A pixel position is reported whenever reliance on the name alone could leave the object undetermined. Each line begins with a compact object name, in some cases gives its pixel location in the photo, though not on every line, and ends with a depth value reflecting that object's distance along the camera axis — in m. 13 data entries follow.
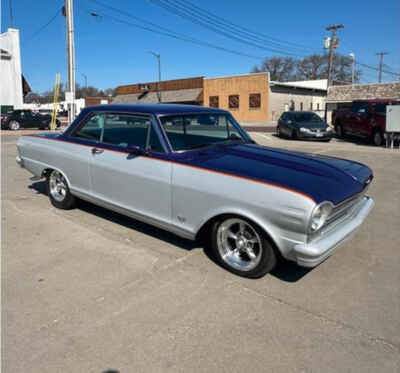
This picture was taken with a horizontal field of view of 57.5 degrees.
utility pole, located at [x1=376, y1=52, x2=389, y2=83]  71.91
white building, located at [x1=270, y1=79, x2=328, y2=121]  38.41
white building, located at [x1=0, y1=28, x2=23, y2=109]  31.25
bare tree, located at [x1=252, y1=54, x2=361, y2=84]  78.44
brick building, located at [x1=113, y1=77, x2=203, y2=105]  43.01
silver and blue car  3.11
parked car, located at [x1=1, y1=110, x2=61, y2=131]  25.62
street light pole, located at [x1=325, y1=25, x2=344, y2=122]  37.59
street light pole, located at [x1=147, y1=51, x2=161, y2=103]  45.53
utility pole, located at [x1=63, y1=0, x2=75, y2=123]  17.14
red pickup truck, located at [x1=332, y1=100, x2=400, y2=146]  14.98
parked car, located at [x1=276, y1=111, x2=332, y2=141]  16.73
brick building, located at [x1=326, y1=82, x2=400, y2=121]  32.72
